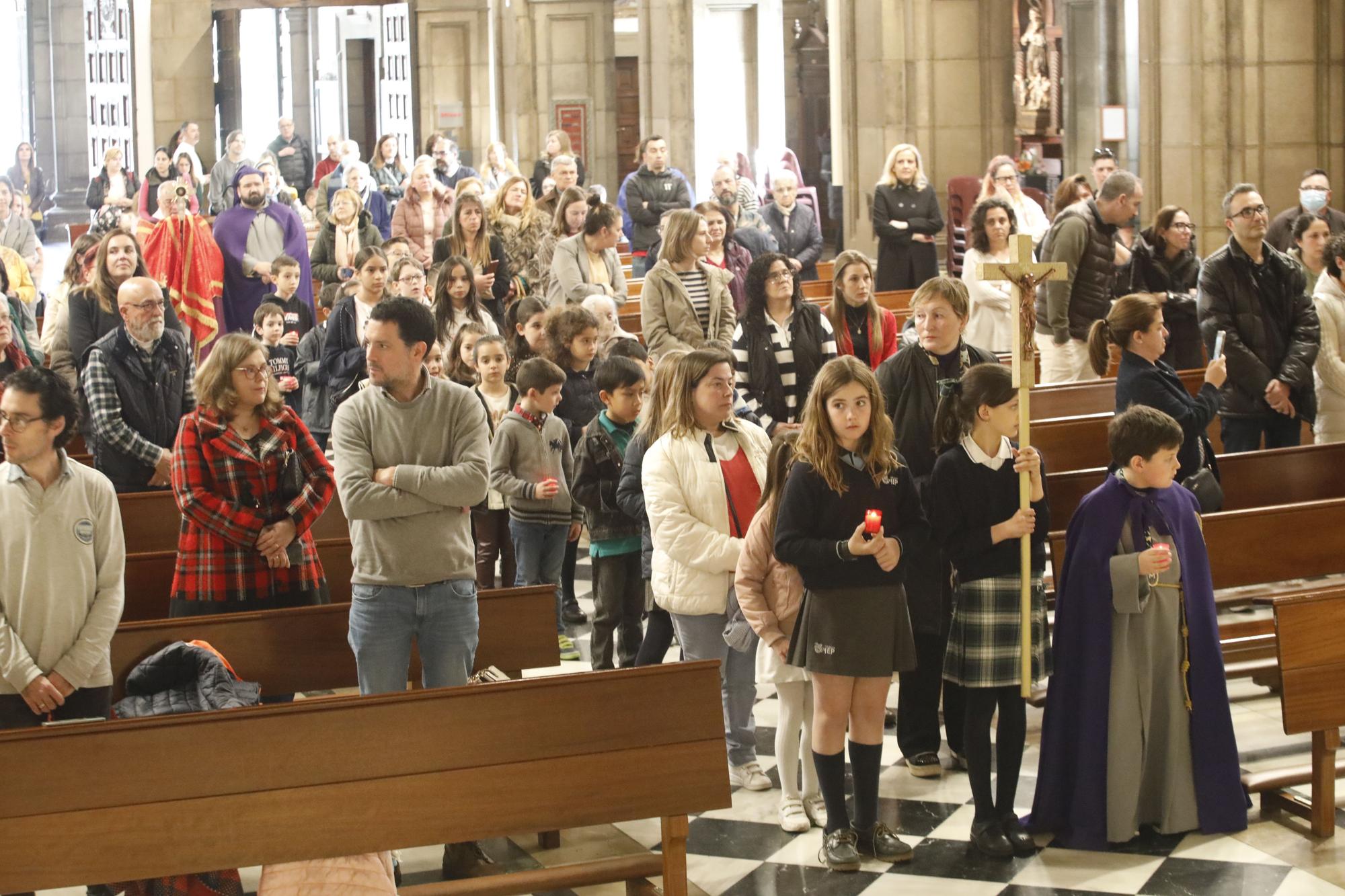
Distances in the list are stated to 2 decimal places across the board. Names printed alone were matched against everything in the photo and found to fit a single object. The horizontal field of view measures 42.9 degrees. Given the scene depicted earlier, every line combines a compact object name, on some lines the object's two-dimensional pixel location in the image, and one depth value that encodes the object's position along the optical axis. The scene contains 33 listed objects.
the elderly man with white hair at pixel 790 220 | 12.49
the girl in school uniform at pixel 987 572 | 5.21
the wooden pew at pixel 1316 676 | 5.16
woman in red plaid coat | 5.47
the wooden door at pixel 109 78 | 22.30
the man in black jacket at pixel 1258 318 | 8.05
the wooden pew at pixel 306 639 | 5.29
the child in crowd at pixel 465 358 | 8.12
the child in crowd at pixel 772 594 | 5.21
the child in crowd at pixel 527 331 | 8.20
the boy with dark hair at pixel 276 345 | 9.10
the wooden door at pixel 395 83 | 25.94
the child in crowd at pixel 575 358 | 7.61
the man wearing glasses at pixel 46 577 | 4.73
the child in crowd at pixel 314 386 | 8.65
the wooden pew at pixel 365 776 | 4.13
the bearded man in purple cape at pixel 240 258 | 11.55
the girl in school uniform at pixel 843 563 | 4.98
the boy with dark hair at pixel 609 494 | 6.64
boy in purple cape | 5.20
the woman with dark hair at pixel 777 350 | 7.26
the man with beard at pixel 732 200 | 12.41
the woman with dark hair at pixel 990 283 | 9.23
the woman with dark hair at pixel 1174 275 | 9.50
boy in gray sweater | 7.12
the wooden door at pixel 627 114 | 29.33
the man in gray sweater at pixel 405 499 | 4.94
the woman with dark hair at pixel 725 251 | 10.01
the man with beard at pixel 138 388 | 6.95
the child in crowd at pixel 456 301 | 8.70
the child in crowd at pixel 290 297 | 10.33
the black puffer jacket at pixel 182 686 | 4.65
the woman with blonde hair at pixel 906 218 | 12.70
